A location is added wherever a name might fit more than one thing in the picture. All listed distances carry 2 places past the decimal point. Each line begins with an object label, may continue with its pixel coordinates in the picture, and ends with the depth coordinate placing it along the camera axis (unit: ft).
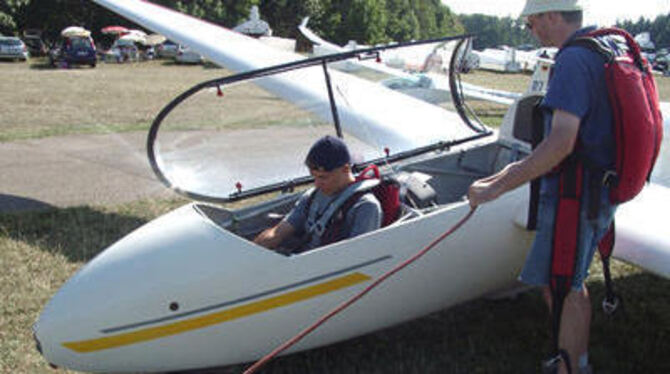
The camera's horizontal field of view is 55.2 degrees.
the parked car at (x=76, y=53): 108.47
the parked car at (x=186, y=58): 129.79
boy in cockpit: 11.72
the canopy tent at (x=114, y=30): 160.28
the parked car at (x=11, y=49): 115.34
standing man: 8.73
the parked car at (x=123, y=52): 131.23
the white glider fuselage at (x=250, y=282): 10.63
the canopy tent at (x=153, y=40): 163.12
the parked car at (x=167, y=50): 146.51
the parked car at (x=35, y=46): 140.87
